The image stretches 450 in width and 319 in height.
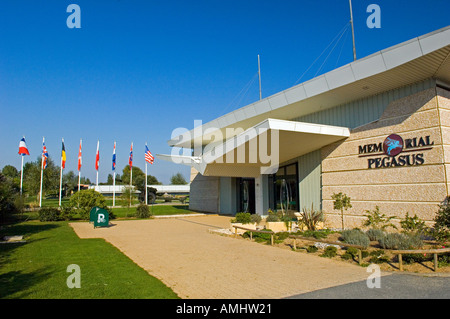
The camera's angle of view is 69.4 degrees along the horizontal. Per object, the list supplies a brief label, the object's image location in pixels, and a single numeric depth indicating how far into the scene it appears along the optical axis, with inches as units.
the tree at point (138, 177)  3137.3
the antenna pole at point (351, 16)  623.2
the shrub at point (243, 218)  594.9
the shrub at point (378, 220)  512.9
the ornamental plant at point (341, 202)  557.6
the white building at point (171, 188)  3012.1
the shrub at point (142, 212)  936.9
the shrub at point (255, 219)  618.0
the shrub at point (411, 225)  410.3
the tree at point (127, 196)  1022.4
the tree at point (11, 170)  3642.2
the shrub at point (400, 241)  343.0
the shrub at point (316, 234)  471.5
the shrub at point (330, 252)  362.6
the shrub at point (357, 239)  376.1
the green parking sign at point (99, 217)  658.2
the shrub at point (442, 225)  358.0
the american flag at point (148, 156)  1202.6
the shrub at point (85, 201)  833.5
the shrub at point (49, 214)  786.2
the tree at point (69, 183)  2517.2
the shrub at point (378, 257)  320.5
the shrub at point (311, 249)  392.4
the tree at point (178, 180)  3804.1
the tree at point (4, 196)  618.3
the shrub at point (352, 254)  345.4
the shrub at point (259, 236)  480.7
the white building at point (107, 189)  2751.0
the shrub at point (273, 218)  604.4
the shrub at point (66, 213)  816.9
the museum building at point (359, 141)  459.8
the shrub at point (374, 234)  414.2
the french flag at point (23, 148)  991.0
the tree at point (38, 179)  1357.0
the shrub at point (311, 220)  560.4
